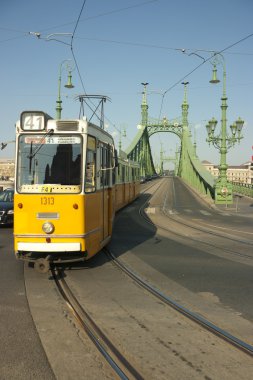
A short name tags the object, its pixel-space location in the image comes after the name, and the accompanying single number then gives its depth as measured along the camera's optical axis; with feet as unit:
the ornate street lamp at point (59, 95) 74.59
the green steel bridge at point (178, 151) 103.40
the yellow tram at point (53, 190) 24.20
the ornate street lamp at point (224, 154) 83.20
